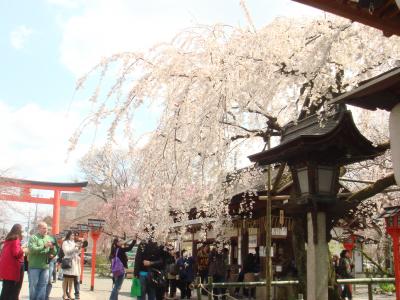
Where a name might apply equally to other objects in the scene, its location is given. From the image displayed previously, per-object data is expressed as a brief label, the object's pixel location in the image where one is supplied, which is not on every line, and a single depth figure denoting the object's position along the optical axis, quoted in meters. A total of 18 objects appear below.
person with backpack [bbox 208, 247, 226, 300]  13.21
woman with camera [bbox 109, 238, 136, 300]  10.13
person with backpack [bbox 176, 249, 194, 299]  14.46
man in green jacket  8.06
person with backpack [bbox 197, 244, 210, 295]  14.77
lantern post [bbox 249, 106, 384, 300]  5.41
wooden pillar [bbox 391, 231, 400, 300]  6.42
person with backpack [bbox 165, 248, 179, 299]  14.29
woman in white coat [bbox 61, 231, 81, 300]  10.47
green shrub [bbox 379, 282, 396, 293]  17.86
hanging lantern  4.41
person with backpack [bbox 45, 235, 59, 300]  8.26
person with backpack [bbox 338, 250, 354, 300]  13.01
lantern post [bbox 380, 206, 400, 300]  6.38
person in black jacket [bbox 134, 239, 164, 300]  8.76
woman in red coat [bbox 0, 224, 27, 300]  7.72
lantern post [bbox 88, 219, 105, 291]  18.00
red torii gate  30.92
